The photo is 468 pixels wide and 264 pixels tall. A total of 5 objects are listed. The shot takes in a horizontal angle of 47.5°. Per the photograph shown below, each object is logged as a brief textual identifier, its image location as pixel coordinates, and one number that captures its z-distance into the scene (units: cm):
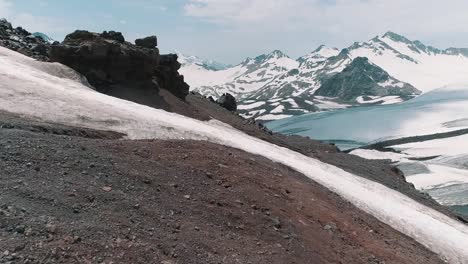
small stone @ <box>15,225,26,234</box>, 1203
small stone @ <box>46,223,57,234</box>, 1245
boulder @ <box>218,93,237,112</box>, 6550
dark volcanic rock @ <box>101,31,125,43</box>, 4950
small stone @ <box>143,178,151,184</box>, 1761
